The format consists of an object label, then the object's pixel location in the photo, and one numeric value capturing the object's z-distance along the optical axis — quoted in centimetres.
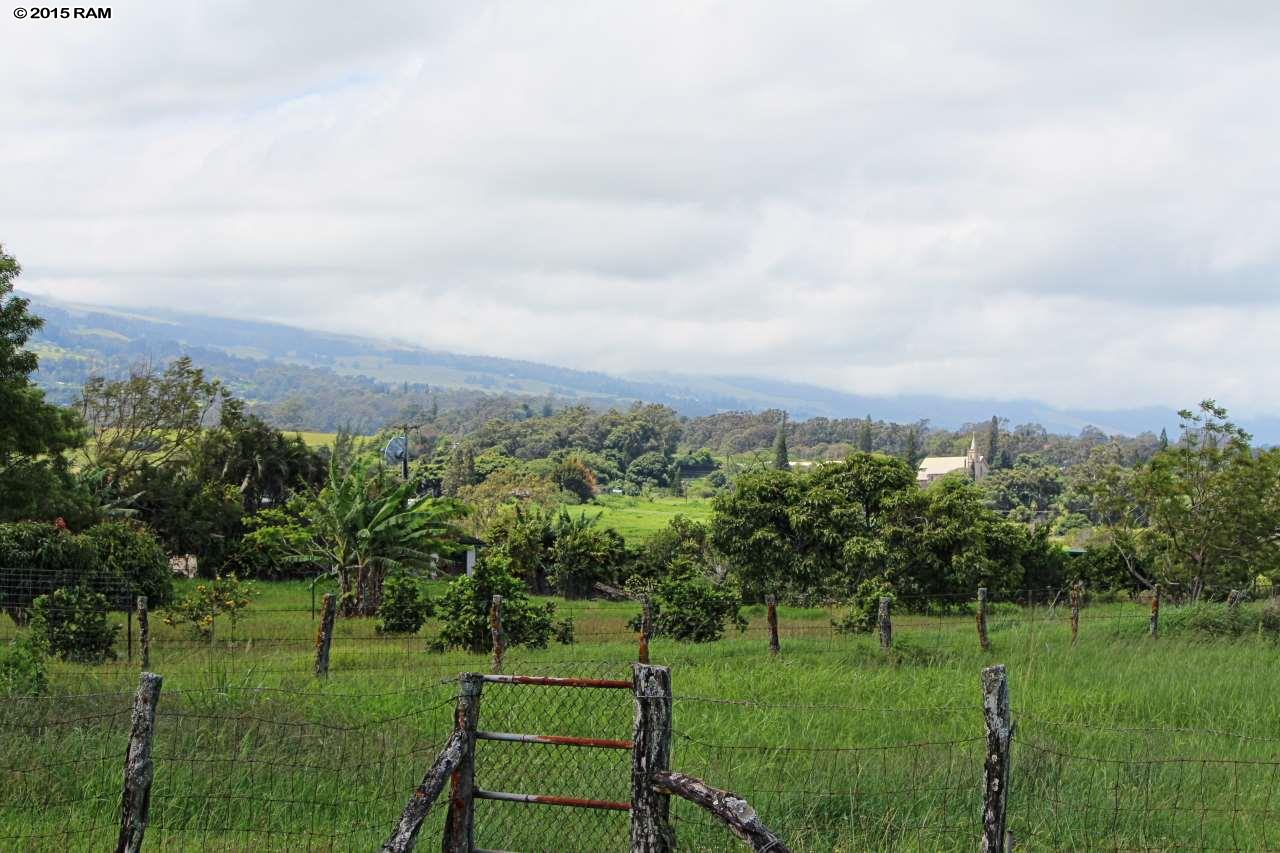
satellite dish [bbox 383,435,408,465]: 5357
